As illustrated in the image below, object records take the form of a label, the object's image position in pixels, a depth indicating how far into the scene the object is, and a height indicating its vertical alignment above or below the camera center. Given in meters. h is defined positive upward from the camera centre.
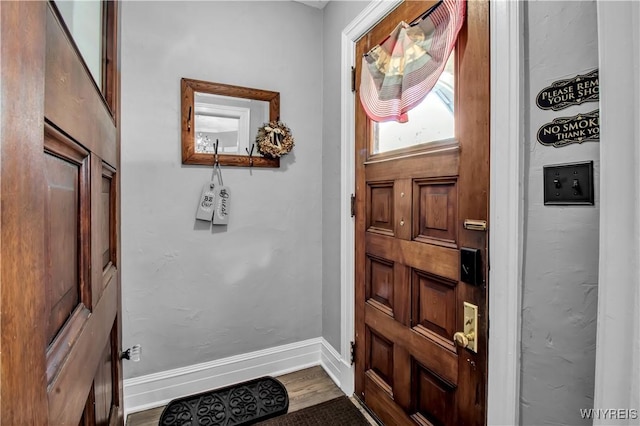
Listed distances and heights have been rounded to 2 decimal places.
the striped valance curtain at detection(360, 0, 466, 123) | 1.17 +0.66
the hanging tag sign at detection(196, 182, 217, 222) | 1.83 +0.05
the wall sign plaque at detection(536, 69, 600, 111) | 0.78 +0.32
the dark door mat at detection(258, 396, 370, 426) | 1.61 -1.13
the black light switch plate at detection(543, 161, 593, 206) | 0.79 +0.07
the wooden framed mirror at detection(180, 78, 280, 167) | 1.79 +0.56
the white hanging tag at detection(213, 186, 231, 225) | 1.86 +0.02
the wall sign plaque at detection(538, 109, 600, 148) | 0.78 +0.22
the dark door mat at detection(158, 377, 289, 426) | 1.64 -1.13
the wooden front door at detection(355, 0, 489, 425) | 1.09 -0.19
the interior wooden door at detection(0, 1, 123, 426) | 0.30 -0.03
